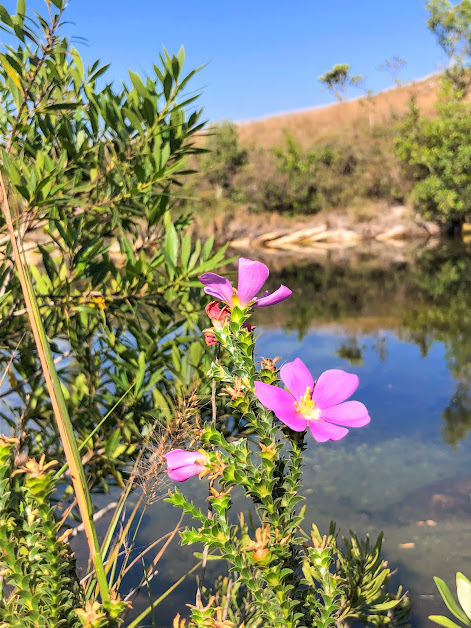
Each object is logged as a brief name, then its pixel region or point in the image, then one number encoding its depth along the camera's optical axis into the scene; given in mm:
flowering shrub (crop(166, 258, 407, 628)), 724
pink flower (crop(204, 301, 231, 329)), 775
